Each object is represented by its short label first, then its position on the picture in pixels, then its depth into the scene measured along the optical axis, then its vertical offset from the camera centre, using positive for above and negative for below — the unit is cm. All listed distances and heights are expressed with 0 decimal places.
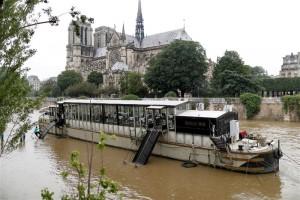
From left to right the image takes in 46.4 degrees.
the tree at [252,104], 5334 -131
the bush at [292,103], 4897 -114
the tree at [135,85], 7844 +269
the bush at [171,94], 6493 +44
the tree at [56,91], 12000 +231
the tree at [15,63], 986 +111
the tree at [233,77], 6319 +341
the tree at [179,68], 6831 +554
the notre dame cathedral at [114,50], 11081 +1762
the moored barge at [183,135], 2056 -270
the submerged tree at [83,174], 587 -142
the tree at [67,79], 11744 +627
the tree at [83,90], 9662 +204
